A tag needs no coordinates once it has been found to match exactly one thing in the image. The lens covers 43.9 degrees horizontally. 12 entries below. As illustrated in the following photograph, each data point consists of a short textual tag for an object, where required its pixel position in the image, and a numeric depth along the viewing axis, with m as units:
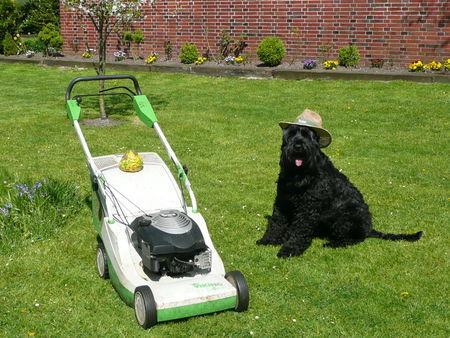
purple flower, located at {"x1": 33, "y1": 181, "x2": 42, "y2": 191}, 5.75
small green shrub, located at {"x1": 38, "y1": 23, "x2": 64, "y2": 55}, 18.52
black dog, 4.94
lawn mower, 3.96
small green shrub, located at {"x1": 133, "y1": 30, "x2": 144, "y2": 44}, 16.91
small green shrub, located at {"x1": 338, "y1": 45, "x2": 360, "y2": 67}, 13.72
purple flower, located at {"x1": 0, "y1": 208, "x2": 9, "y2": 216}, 5.44
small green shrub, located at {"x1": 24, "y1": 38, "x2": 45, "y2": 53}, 18.89
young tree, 9.45
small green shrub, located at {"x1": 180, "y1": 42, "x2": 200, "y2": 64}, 15.48
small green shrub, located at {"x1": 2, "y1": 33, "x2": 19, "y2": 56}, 18.77
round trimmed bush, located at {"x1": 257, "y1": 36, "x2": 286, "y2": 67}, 14.22
